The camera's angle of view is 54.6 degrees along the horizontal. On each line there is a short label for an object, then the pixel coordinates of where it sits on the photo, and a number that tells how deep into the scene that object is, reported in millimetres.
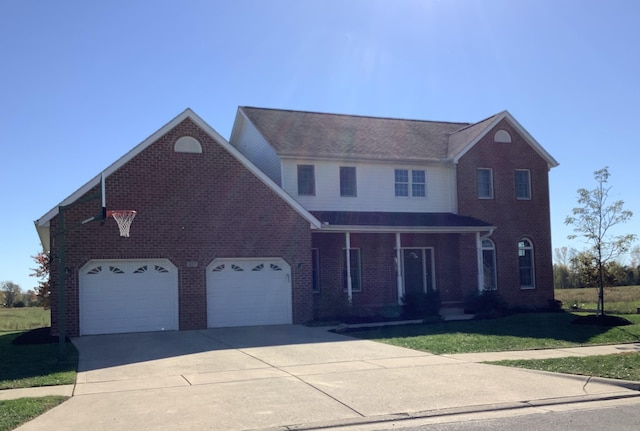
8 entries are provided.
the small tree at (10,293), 45312
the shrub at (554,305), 24859
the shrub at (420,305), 21766
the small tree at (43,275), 27161
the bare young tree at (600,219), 18859
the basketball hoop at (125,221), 15477
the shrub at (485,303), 22516
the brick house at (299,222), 18031
